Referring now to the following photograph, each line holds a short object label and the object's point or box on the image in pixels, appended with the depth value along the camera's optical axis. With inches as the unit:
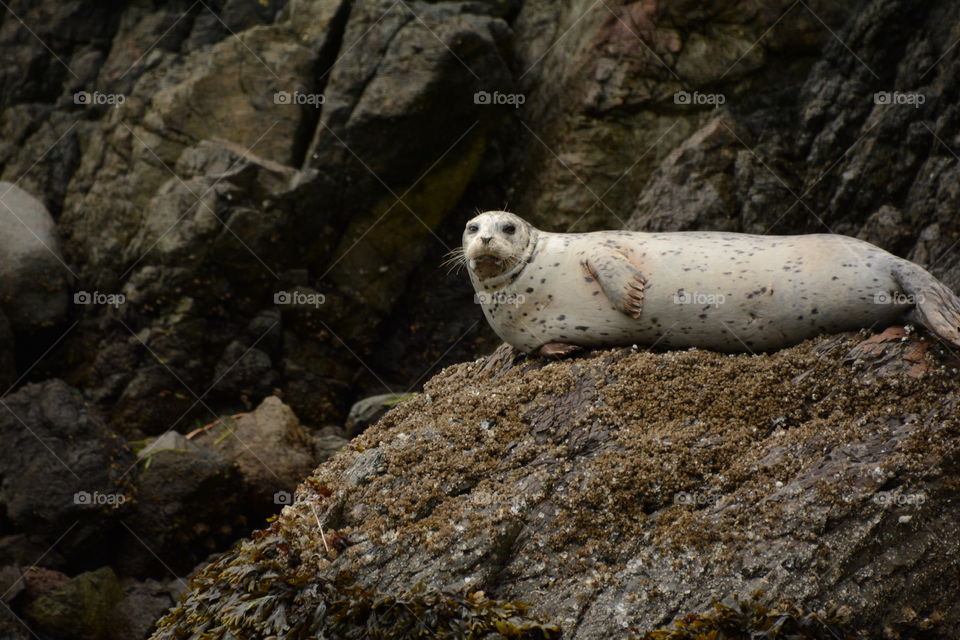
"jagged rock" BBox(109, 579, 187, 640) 655.1
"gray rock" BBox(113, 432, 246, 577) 727.1
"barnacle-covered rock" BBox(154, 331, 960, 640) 353.1
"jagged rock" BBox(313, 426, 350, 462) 791.7
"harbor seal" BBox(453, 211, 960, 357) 443.2
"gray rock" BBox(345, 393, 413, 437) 763.3
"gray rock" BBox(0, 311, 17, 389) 841.5
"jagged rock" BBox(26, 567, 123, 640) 646.5
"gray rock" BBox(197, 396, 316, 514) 755.4
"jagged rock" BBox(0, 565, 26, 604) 647.1
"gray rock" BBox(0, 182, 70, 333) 879.7
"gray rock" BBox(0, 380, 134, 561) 705.0
